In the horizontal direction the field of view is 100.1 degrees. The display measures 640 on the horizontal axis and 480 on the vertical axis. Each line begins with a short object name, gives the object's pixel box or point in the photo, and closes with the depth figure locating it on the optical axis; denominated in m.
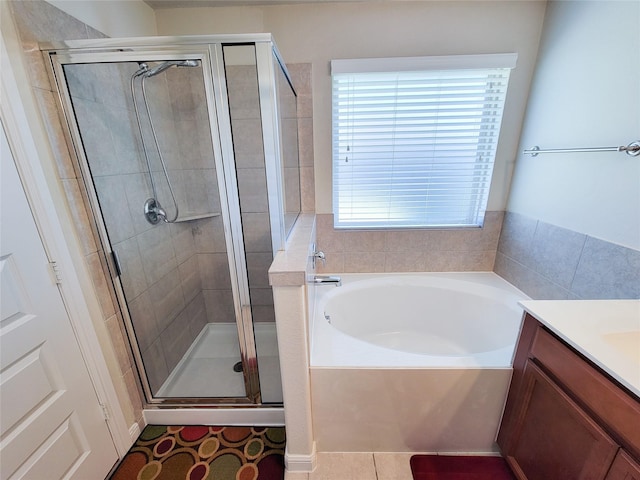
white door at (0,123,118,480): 0.87
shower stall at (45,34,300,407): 1.05
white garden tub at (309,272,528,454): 1.18
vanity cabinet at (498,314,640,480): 0.70
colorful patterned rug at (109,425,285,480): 1.27
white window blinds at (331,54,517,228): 1.68
